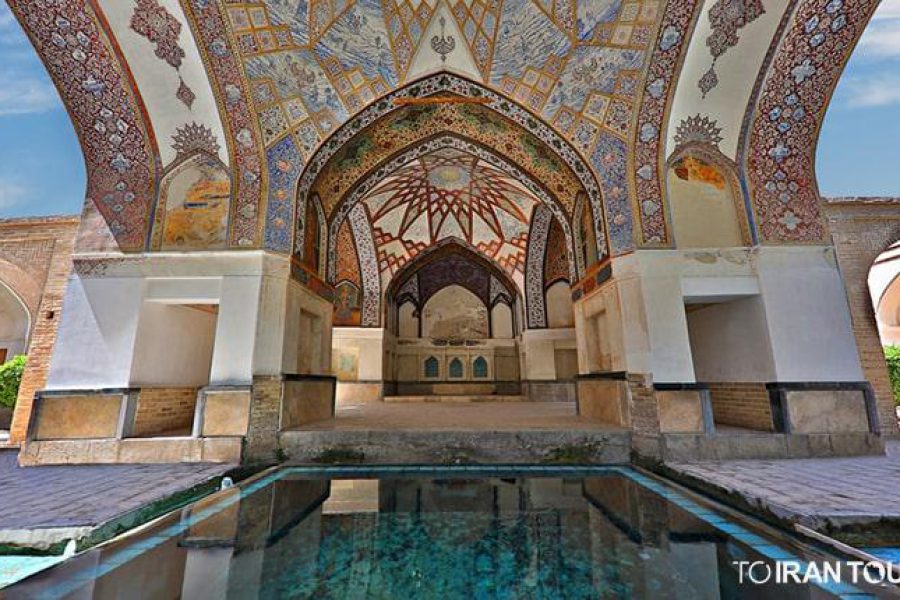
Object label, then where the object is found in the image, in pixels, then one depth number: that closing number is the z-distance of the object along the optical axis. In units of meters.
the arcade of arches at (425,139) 4.28
